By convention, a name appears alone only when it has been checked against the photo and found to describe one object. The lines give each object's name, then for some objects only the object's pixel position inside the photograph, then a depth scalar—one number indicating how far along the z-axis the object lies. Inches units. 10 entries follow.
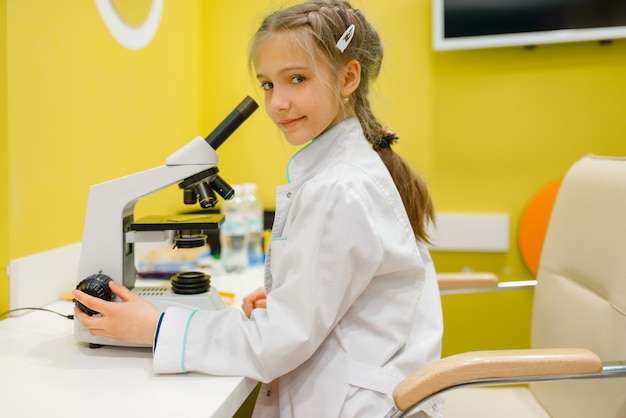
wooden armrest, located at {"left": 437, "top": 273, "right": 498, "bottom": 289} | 52.6
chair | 30.4
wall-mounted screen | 64.1
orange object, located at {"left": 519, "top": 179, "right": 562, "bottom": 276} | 68.8
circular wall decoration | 53.7
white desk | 26.1
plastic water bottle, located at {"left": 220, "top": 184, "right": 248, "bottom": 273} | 62.5
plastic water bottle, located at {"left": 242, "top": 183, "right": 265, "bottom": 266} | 64.9
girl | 30.1
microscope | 35.2
